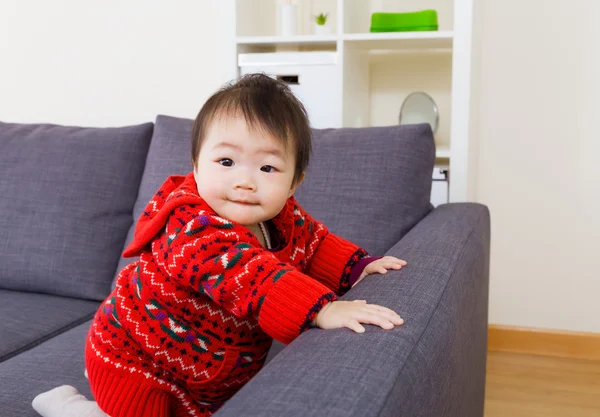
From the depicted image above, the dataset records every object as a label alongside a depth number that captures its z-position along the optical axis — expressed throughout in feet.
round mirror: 7.44
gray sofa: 2.38
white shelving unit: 6.36
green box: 6.66
